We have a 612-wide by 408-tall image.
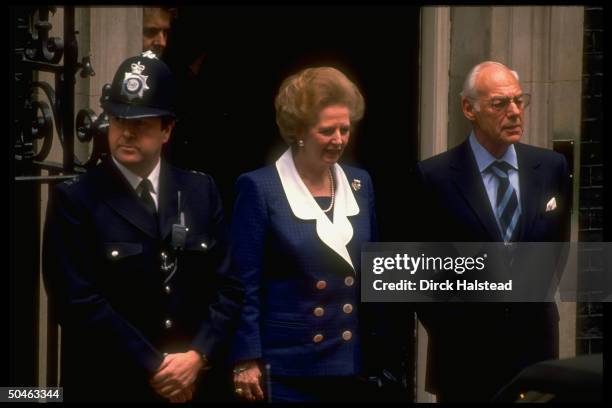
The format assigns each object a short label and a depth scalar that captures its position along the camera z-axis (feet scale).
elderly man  50.57
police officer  44.04
